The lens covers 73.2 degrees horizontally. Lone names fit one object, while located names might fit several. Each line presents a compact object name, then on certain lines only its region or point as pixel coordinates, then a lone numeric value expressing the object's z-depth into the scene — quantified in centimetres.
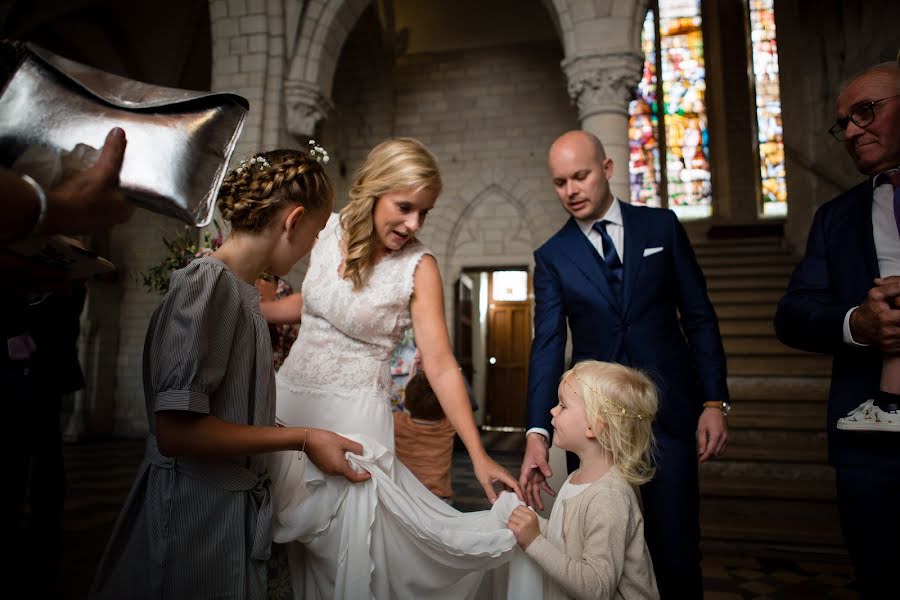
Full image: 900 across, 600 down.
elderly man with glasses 150
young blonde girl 142
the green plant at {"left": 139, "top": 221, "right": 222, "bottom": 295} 395
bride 142
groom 186
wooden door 1235
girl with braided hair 120
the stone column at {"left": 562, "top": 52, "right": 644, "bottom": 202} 529
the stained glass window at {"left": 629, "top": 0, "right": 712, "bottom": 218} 1120
